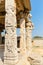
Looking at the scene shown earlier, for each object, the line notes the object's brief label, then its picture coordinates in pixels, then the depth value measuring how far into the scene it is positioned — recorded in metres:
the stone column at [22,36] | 12.88
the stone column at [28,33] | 16.22
